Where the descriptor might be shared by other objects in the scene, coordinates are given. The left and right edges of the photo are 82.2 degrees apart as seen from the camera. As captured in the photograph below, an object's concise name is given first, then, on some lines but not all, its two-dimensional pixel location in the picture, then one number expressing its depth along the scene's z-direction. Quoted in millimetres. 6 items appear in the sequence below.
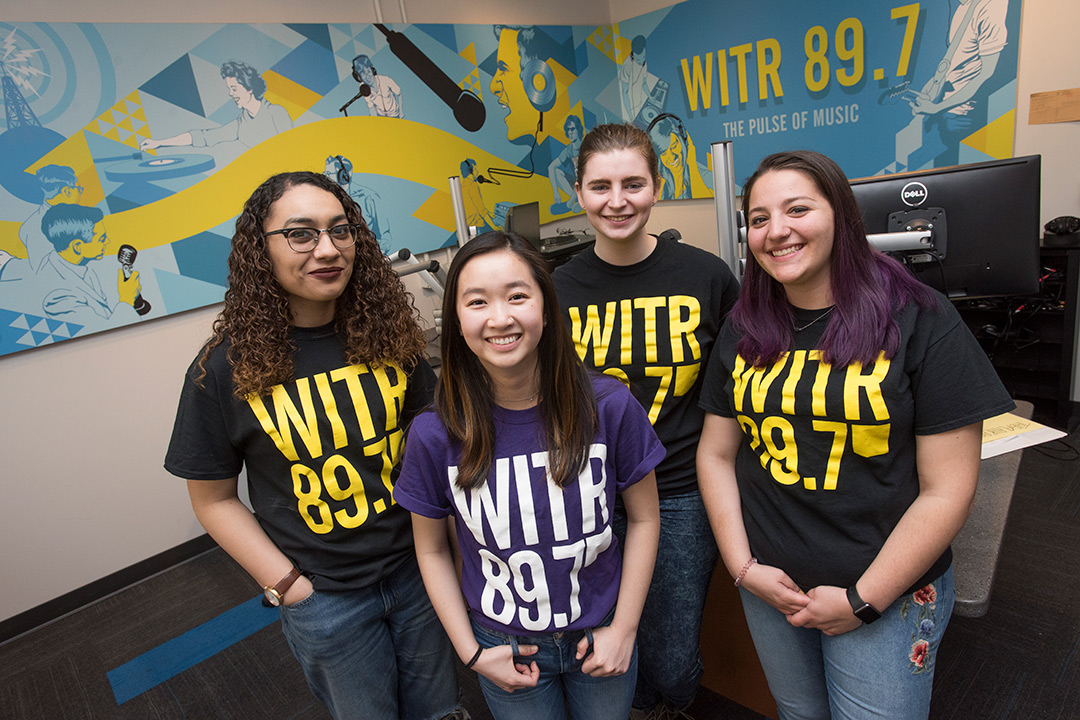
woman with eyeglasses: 1146
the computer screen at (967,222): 1652
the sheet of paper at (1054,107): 2896
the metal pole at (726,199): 1764
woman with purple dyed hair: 993
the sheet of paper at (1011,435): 1412
